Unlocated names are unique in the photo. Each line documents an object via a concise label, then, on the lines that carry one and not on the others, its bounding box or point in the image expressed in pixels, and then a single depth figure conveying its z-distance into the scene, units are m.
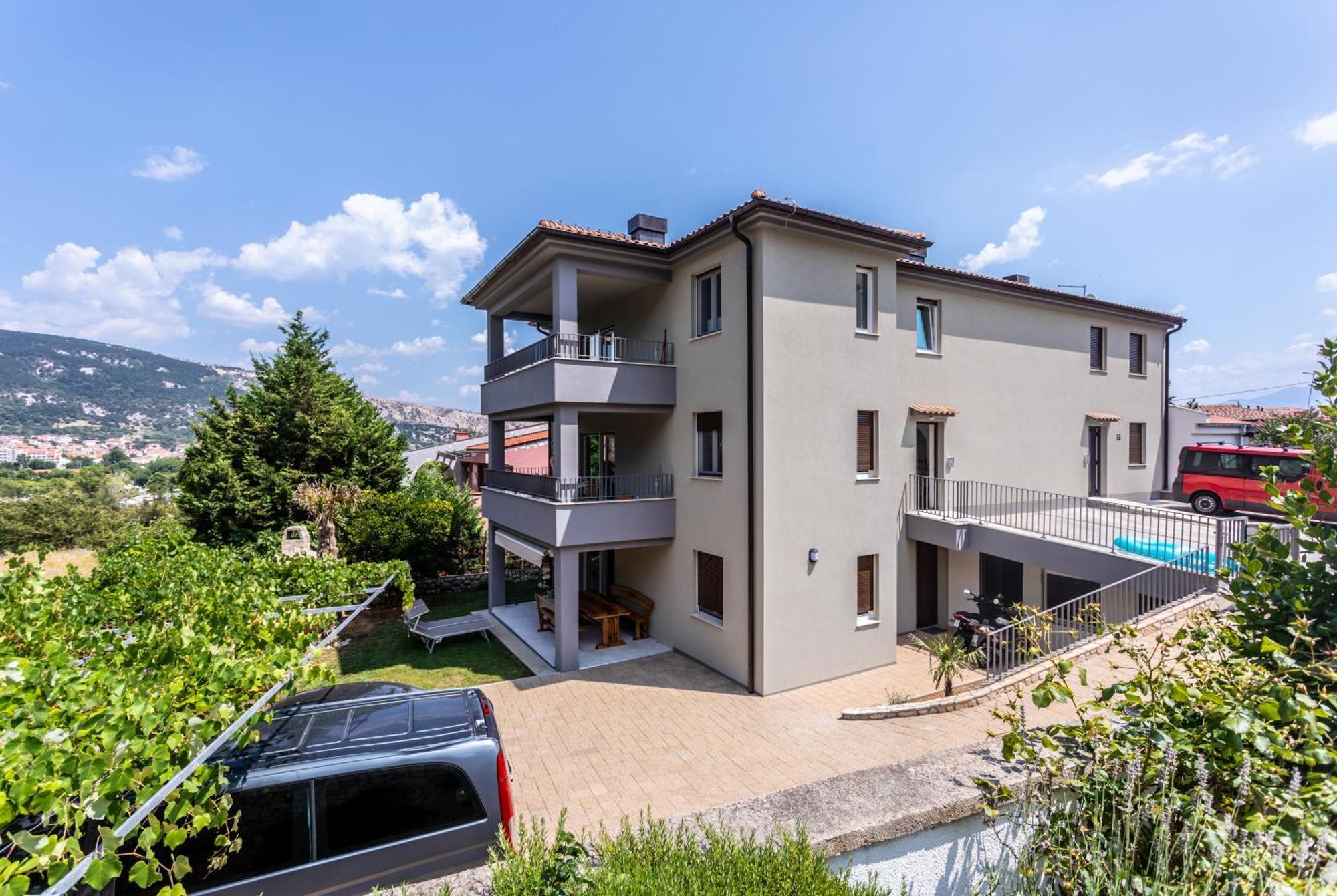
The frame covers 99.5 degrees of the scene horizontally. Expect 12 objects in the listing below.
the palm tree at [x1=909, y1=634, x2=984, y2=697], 11.08
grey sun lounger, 15.65
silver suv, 4.81
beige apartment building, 12.77
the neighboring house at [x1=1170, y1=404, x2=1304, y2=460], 22.41
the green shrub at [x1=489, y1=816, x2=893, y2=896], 3.23
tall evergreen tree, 24.53
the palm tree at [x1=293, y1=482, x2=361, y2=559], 20.72
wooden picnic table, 15.59
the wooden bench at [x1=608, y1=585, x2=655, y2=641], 16.17
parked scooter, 14.20
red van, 18.28
